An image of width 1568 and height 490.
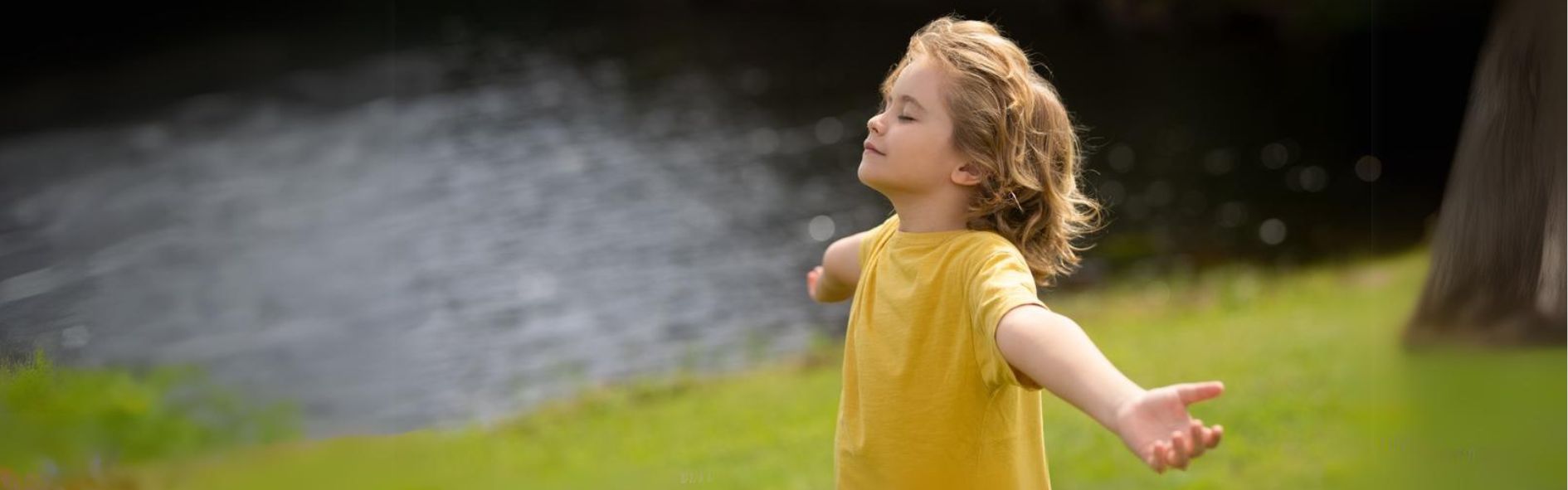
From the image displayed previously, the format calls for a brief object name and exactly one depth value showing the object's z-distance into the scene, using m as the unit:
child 4.77
